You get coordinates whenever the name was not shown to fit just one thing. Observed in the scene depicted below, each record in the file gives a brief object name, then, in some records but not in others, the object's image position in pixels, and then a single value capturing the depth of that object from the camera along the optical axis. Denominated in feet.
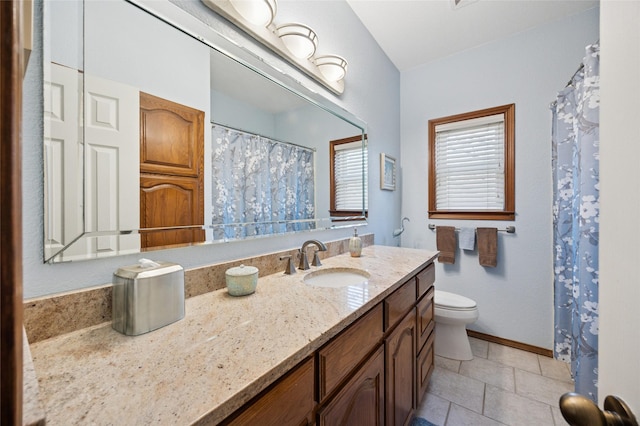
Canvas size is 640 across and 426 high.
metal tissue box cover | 2.13
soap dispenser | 5.39
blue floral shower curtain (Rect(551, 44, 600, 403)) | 4.27
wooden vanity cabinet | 1.92
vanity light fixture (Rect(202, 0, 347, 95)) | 3.47
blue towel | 7.62
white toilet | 6.45
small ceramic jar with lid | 3.00
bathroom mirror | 2.23
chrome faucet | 4.35
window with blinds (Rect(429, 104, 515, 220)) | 7.34
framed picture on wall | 7.48
